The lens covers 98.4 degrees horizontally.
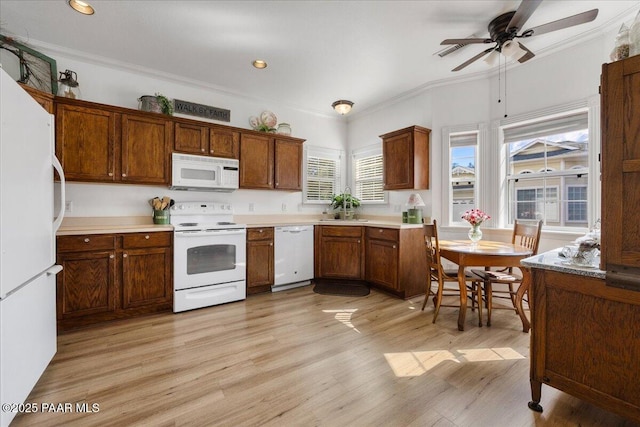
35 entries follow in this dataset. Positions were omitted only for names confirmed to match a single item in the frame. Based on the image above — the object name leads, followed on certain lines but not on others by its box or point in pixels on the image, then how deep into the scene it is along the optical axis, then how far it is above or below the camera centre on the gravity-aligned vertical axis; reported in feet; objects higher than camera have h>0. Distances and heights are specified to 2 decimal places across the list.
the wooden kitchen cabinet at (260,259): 12.04 -2.17
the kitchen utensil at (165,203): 11.09 +0.30
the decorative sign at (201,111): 12.08 +4.57
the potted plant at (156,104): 10.81 +4.22
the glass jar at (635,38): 4.28 +2.73
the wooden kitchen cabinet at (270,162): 12.87 +2.41
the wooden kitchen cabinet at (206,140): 11.27 +3.01
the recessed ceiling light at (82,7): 7.64 +5.77
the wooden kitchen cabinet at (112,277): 8.54 -2.23
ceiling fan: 6.55 +4.84
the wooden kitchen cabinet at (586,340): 4.33 -2.20
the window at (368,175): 15.60 +2.15
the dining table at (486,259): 8.17 -1.44
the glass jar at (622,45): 4.46 +2.72
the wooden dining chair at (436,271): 9.09 -2.11
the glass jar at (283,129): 14.28 +4.25
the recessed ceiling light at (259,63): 10.78 +5.83
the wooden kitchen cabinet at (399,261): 11.58 -2.17
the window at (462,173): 12.36 +1.77
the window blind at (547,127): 9.75 +3.20
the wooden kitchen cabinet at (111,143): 9.21 +2.41
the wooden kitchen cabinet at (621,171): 4.20 +0.65
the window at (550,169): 9.84 +1.64
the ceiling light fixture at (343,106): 12.16 +4.68
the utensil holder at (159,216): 11.00 -0.23
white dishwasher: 12.78 -2.19
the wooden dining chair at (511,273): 8.82 -2.14
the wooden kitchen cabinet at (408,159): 12.48 +2.46
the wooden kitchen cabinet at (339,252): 13.33 -2.02
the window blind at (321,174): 16.03 +2.21
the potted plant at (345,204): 15.87 +0.41
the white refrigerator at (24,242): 4.45 -0.61
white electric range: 10.25 -1.89
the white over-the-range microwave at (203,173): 11.12 +1.59
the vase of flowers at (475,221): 9.75 -0.33
